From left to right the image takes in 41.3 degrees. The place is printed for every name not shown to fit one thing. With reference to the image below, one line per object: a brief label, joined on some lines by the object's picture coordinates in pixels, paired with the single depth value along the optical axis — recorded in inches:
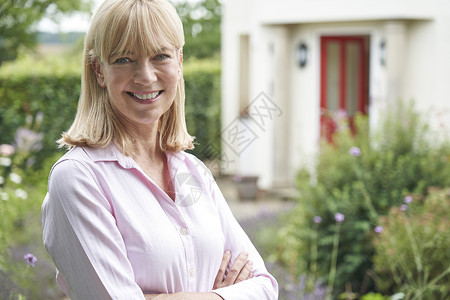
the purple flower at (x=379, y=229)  169.5
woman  59.6
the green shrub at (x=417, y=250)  151.0
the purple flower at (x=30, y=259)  93.3
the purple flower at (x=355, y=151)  183.6
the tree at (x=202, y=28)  956.0
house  323.6
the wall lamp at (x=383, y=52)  339.0
